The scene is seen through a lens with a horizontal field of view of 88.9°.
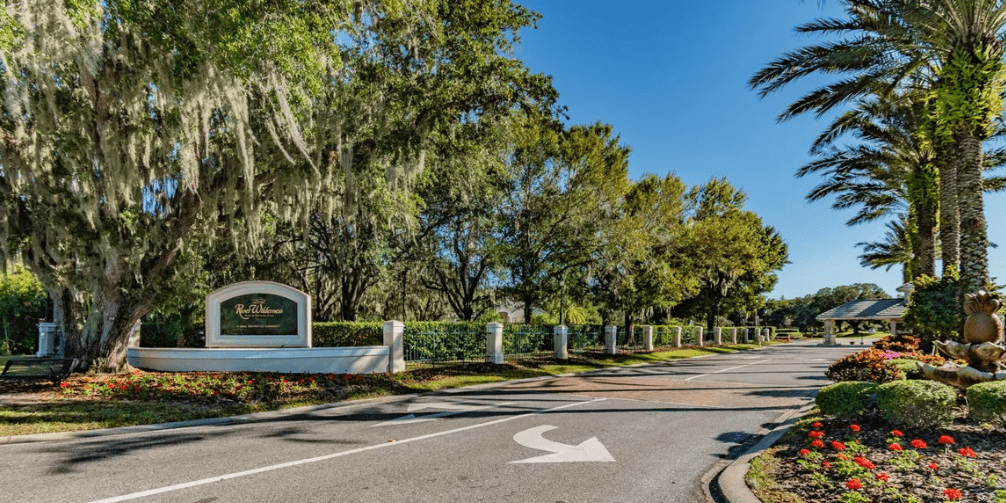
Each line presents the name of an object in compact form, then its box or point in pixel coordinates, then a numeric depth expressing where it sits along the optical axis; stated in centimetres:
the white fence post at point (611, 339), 2588
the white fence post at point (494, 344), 1900
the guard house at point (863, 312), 4778
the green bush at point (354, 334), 1881
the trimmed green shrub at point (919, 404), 643
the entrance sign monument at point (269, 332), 1488
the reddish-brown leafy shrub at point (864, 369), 955
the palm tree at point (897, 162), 1767
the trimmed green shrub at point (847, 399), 727
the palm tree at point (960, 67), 1089
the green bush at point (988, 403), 607
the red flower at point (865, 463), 480
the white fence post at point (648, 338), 3033
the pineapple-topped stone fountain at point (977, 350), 733
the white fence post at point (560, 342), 2261
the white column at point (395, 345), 1554
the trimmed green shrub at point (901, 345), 1374
